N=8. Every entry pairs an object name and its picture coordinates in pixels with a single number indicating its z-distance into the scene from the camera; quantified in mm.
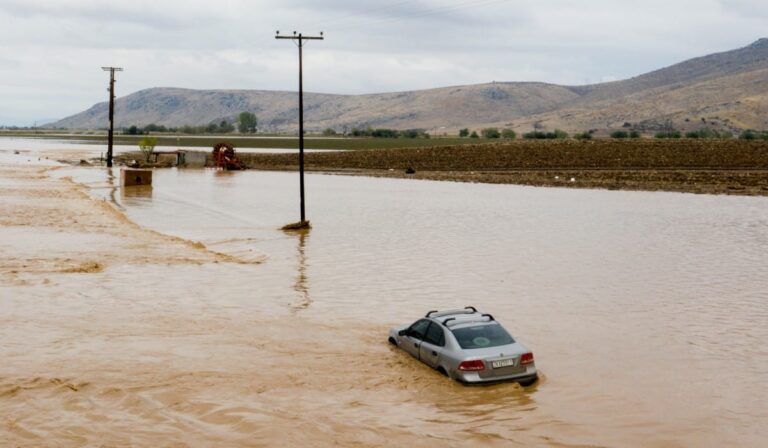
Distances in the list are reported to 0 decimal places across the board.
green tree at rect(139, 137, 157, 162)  104412
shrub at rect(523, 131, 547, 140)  176675
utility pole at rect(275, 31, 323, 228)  40500
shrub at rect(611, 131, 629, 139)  160800
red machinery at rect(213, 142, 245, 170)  97000
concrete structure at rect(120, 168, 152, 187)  66562
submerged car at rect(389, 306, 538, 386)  16578
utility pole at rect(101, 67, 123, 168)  87812
